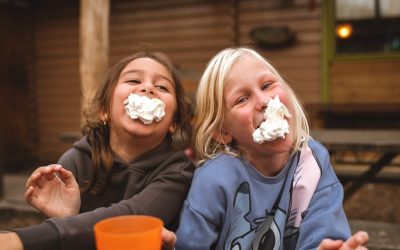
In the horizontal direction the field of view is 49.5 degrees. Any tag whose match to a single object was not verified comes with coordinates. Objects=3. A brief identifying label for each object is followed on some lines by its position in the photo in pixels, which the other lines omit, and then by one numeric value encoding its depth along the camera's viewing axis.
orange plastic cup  0.77
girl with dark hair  1.32
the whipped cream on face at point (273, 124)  1.23
